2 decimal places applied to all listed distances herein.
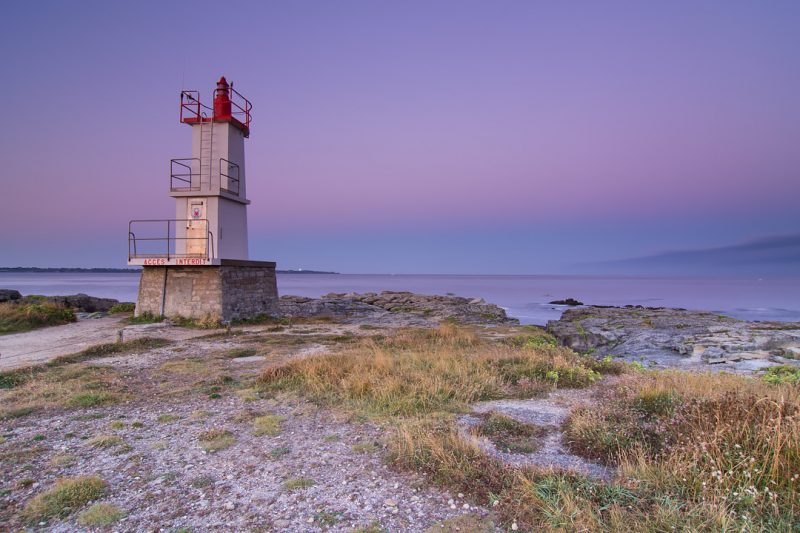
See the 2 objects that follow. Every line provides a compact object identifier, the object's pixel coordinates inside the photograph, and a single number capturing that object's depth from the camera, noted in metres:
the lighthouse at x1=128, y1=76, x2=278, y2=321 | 16.61
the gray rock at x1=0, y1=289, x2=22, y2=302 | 21.48
